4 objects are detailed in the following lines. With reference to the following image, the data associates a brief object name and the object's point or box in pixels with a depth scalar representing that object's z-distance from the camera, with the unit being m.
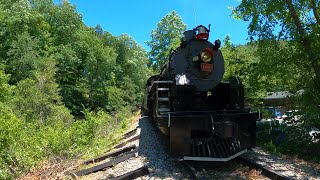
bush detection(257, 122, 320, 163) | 6.17
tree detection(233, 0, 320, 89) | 6.40
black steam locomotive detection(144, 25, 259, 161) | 4.78
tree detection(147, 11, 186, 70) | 33.41
